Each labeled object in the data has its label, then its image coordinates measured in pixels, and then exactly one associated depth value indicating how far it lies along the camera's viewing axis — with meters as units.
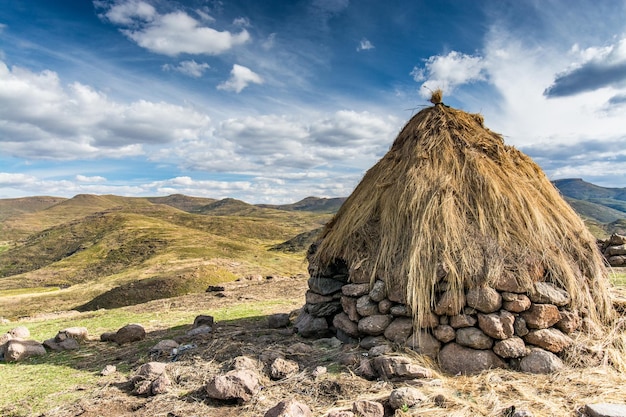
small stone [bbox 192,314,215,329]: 9.43
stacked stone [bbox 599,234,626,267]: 13.60
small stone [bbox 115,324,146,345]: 8.90
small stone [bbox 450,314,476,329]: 5.91
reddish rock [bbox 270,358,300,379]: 5.87
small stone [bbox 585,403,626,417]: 4.08
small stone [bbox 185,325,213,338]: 8.38
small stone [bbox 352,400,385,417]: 4.54
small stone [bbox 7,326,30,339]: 9.75
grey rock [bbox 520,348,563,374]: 5.58
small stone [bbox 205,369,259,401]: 5.22
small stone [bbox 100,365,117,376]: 6.68
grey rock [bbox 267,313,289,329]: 9.09
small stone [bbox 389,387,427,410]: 4.71
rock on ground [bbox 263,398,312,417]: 4.52
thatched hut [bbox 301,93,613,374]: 6.12
